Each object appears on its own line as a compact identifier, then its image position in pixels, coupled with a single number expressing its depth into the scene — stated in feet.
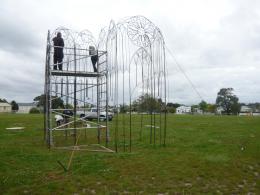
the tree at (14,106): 469.98
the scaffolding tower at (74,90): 43.37
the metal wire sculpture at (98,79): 40.04
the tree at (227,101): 362.94
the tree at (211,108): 383.04
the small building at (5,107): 440.41
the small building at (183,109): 445.37
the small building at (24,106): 522.88
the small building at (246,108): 463.83
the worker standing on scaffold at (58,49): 44.88
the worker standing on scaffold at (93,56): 48.24
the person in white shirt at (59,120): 64.64
